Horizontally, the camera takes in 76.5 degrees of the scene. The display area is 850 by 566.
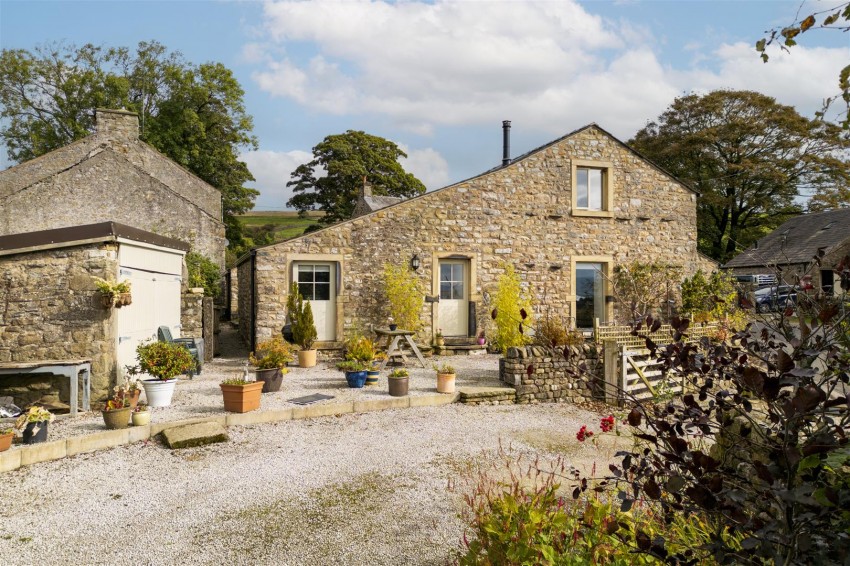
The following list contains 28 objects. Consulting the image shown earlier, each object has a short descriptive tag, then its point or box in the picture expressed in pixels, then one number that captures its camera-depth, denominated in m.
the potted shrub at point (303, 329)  11.50
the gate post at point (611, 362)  9.00
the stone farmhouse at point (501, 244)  12.45
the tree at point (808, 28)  1.87
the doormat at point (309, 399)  8.13
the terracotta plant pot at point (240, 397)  7.39
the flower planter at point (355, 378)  9.29
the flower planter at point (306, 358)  11.58
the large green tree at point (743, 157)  26.80
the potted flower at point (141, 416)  6.65
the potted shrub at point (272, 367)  8.77
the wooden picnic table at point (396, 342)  10.56
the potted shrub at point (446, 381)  8.78
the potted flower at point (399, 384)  8.57
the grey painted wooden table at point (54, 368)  7.09
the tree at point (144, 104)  27.33
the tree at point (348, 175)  32.88
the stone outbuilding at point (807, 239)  24.58
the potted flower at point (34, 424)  5.93
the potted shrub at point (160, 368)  7.76
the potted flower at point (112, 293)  7.63
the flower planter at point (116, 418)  6.49
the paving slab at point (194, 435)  6.30
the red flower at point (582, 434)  3.81
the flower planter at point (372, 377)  9.52
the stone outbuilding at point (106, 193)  16.36
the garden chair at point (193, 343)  10.32
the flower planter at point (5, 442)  5.66
